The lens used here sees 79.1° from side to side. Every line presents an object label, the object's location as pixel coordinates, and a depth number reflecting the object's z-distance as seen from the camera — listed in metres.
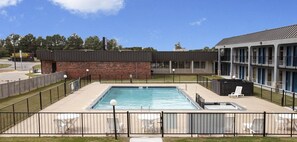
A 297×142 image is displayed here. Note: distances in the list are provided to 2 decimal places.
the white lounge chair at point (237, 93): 13.96
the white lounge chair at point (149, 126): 7.66
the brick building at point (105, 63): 23.87
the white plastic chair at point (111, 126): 7.39
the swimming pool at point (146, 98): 13.04
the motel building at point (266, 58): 15.38
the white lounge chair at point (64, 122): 7.69
